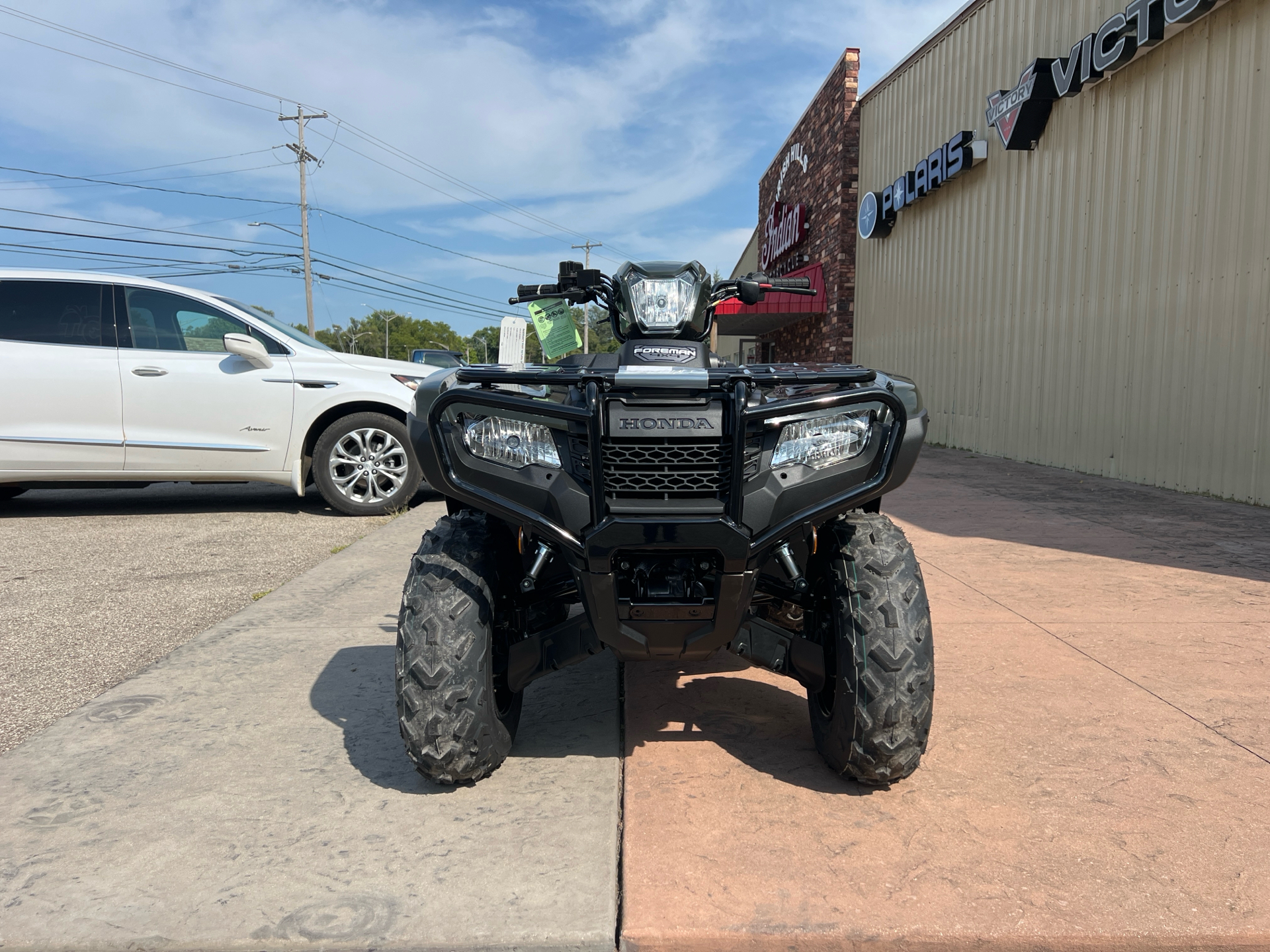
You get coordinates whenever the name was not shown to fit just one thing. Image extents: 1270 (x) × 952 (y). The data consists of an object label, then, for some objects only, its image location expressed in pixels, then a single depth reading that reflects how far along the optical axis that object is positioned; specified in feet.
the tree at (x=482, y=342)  403.34
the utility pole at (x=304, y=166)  126.93
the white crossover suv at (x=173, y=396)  20.52
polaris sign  39.17
